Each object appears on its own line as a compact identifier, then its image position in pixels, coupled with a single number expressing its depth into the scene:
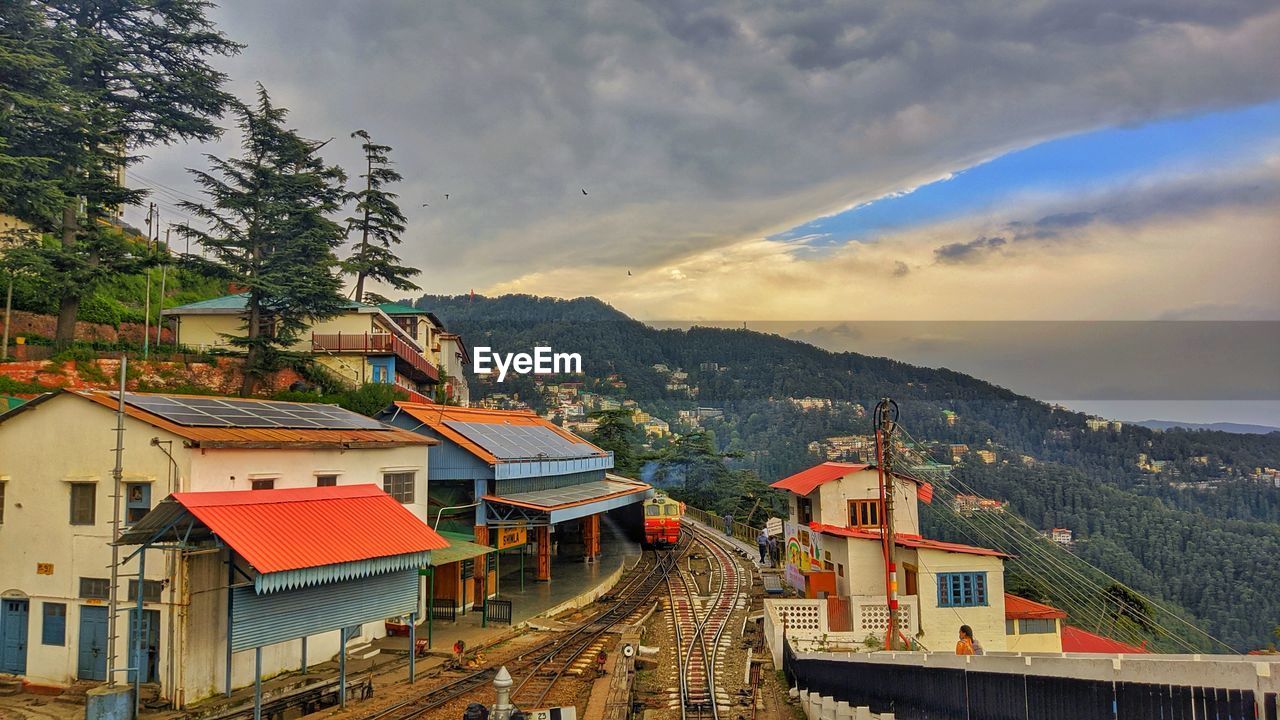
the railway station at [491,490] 24.52
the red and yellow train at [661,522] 38.78
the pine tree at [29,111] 22.52
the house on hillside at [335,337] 34.59
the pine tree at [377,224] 44.75
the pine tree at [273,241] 29.66
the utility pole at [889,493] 18.41
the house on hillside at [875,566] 20.27
